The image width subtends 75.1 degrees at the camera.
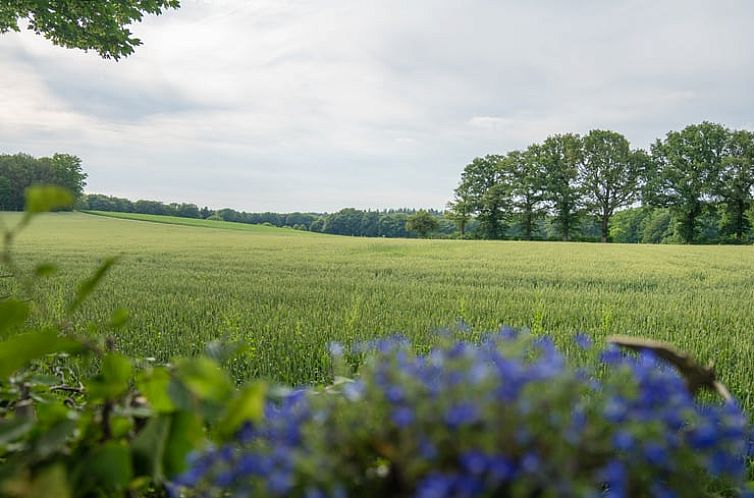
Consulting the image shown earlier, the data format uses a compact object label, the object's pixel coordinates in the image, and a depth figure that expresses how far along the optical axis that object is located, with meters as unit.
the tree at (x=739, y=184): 45.59
